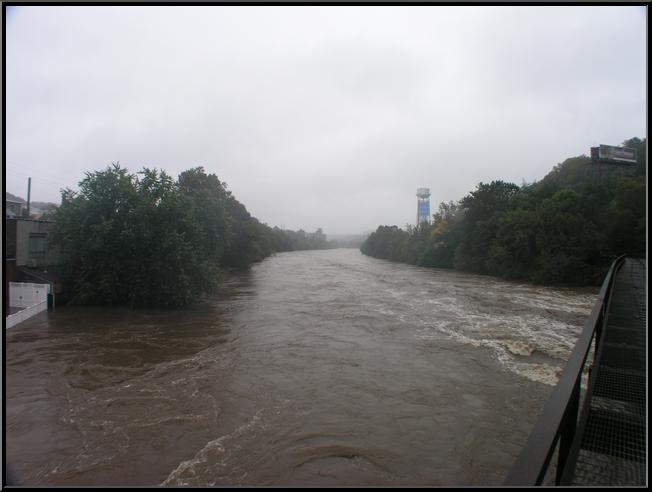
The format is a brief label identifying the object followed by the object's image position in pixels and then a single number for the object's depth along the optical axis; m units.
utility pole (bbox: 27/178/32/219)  33.16
